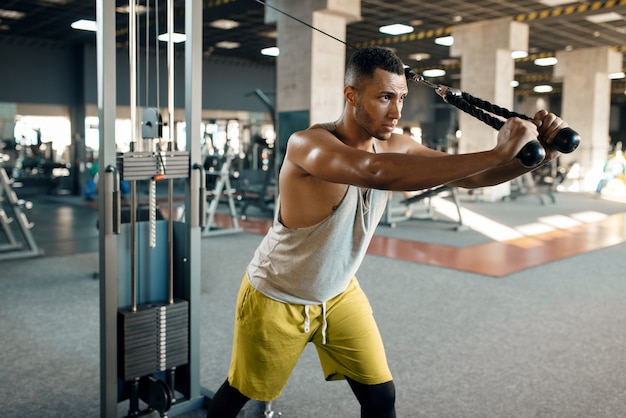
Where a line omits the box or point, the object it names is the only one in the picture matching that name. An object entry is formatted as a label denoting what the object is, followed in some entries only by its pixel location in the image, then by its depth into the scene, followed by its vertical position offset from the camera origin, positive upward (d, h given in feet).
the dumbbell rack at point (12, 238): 19.12 -2.82
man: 5.11 -1.00
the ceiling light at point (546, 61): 56.34 +9.41
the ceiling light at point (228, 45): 47.55 +8.68
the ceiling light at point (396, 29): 41.39 +8.95
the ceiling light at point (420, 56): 54.60 +9.30
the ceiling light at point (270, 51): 49.20 +8.61
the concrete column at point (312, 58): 30.40 +5.01
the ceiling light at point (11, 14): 36.27 +8.26
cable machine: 7.01 -1.35
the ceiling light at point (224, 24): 39.70 +8.69
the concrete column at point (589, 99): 51.24 +5.29
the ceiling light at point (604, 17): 38.55 +9.32
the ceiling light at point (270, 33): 43.39 +8.80
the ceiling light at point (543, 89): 79.66 +9.55
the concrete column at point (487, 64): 40.91 +6.54
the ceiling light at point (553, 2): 35.42 +9.27
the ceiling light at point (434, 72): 63.93 +9.14
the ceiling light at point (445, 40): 45.96 +9.11
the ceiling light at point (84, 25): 37.17 +7.99
